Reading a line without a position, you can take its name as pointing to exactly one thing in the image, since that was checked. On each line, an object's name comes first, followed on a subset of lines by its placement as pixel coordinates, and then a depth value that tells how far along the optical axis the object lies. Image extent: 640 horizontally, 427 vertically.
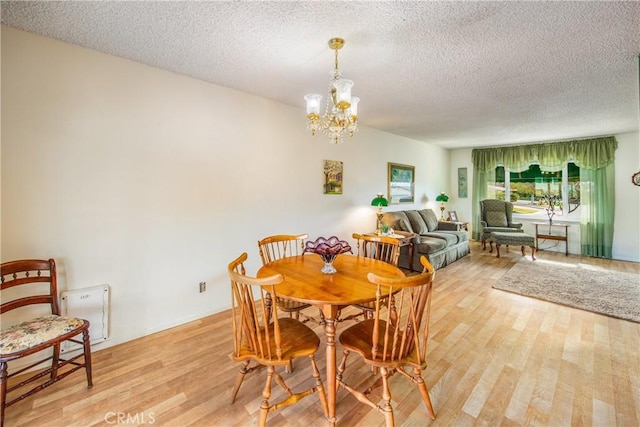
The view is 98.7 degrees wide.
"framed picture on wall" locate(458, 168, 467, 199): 7.14
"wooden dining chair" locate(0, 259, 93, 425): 1.55
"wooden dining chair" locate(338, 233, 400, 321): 2.19
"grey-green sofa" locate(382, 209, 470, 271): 4.50
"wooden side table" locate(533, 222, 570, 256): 5.49
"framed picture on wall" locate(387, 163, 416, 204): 5.39
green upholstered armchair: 5.93
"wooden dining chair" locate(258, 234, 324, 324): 2.09
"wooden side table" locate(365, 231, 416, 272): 4.21
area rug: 3.12
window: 5.86
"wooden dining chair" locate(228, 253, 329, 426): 1.43
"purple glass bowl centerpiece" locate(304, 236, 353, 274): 1.92
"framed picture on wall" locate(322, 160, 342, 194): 4.02
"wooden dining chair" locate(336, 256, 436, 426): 1.38
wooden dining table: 1.51
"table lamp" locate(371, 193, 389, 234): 4.53
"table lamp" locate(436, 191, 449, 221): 6.34
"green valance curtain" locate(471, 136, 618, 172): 5.26
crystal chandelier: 1.95
